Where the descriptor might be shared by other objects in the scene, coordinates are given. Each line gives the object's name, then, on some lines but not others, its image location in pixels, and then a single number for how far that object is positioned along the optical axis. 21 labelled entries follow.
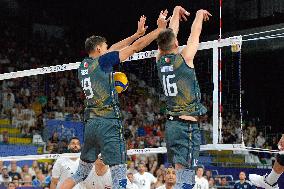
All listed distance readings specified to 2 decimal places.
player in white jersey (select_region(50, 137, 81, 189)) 10.50
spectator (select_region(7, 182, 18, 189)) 13.34
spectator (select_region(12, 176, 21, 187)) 14.76
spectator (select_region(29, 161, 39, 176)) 16.60
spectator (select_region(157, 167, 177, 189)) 10.55
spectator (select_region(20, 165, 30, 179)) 16.16
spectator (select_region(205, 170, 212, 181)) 17.81
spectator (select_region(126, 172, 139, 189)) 14.35
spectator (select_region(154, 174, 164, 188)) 16.39
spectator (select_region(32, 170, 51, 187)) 15.44
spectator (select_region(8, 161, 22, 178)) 16.06
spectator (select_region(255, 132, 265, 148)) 20.58
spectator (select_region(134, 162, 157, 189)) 15.91
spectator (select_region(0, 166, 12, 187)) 15.23
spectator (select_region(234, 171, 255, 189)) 16.48
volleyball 8.13
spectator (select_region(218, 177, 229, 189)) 18.19
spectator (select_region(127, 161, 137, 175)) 16.85
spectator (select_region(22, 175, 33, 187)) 15.59
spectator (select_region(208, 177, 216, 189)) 17.10
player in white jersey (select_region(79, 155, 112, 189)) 9.93
